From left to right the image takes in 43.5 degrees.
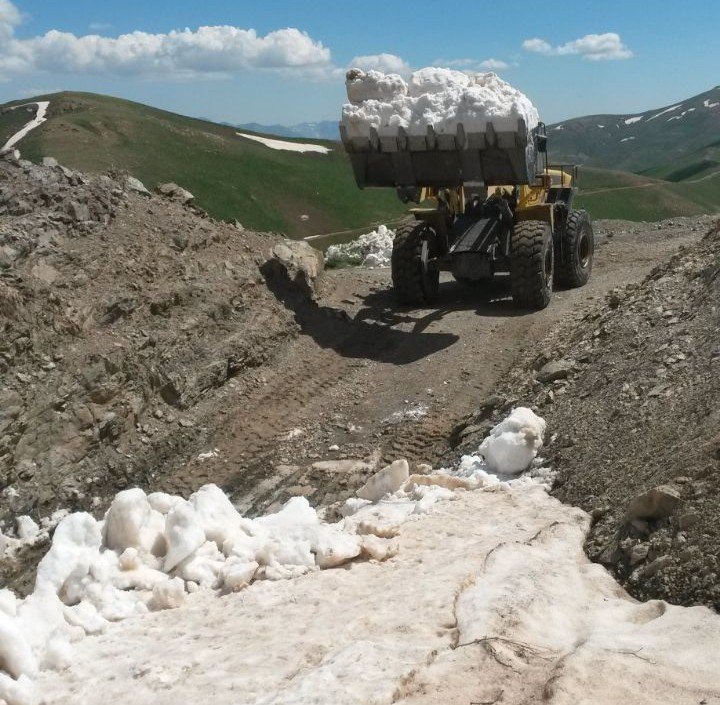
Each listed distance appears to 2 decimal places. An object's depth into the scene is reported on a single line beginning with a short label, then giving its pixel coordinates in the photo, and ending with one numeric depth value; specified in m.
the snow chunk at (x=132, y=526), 7.14
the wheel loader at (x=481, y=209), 14.30
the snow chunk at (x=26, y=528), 9.88
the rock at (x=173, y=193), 16.47
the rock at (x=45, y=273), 11.98
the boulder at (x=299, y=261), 16.02
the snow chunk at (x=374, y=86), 14.30
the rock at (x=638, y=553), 6.64
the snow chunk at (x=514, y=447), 9.27
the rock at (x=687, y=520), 6.57
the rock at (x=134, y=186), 15.37
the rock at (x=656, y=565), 6.39
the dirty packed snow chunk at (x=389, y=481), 8.88
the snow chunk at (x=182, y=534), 6.93
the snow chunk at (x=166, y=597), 6.56
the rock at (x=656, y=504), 6.88
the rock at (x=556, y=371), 11.31
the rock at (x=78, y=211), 13.26
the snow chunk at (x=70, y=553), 6.69
